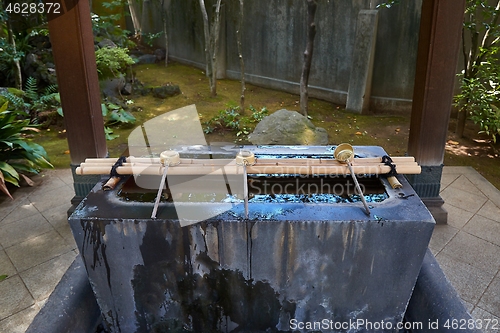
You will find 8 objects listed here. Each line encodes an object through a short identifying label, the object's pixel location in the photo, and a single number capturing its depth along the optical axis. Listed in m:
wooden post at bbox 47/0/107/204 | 3.13
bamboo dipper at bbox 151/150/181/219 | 2.18
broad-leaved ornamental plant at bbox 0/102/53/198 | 4.23
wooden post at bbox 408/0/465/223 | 3.09
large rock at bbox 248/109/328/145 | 5.66
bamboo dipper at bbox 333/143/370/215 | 2.26
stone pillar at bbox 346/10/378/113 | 7.07
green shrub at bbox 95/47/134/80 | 7.37
